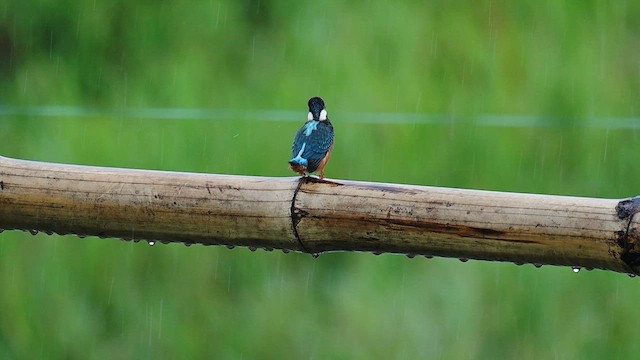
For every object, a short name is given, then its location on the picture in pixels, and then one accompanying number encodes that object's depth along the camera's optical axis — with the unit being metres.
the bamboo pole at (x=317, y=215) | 13.94
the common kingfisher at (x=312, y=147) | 14.50
